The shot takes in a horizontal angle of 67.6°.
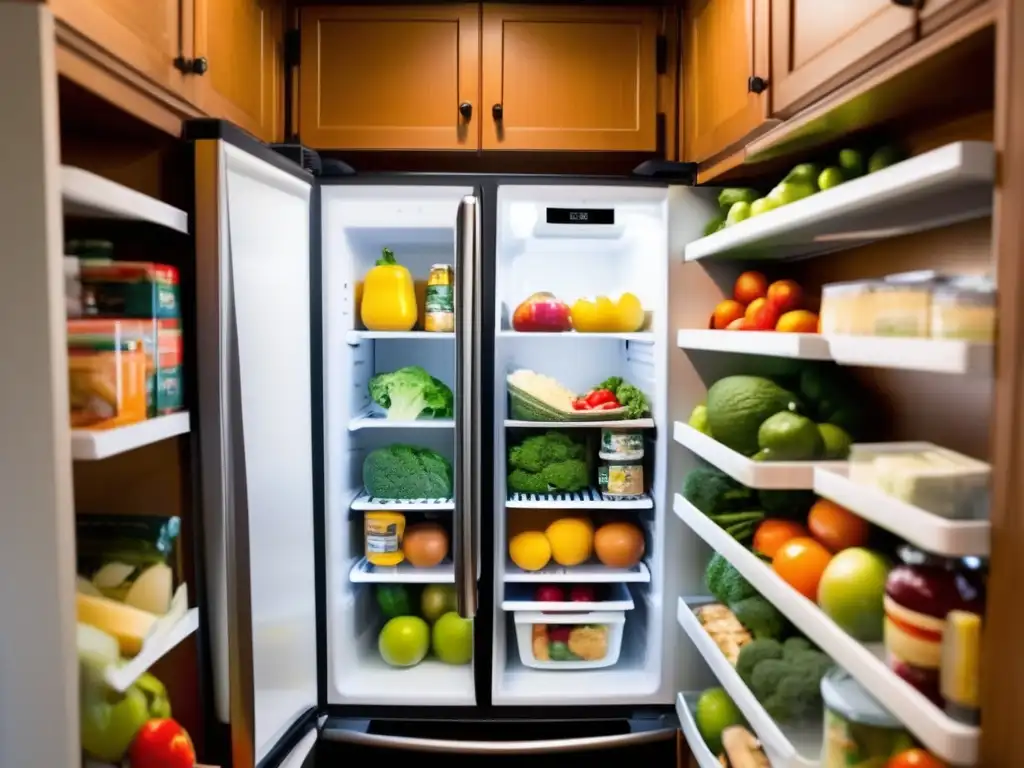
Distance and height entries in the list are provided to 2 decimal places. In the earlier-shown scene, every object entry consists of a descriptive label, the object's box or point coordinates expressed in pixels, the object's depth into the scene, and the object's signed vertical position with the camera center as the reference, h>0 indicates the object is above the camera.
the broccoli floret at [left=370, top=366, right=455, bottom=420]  2.02 -0.14
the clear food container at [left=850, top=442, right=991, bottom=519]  0.88 -0.17
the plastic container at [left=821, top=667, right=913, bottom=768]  1.06 -0.55
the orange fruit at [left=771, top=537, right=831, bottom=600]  1.26 -0.37
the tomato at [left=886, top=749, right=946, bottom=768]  0.95 -0.52
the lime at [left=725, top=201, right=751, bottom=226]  1.60 +0.27
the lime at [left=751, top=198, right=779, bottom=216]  1.46 +0.27
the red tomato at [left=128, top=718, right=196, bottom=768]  1.18 -0.63
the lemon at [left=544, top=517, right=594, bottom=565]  2.04 -0.53
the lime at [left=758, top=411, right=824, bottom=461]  1.31 -0.17
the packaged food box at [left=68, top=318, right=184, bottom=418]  1.10 -0.01
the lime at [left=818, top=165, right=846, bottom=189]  1.31 +0.28
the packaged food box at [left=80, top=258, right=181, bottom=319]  1.19 +0.09
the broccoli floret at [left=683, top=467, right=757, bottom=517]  1.63 -0.33
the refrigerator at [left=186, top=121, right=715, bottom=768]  1.38 -0.23
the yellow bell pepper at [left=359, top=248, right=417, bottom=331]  1.96 +0.11
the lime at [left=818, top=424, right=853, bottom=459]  1.34 -0.17
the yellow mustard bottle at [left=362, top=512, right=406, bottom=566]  2.00 -0.51
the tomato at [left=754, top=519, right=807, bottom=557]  1.42 -0.36
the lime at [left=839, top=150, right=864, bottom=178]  1.32 +0.31
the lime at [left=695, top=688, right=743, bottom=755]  1.64 -0.81
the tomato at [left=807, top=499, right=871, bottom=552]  1.27 -0.31
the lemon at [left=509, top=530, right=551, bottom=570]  2.02 -0.55
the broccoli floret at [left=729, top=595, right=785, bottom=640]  1.50 -0.55
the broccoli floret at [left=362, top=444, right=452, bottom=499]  2.00 -0.35
